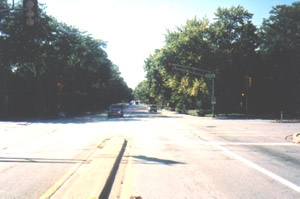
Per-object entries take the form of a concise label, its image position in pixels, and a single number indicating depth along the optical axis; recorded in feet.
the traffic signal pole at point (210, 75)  129.31
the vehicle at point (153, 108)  230.95
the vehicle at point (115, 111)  129.80
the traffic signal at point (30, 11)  33.27
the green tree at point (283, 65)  163.32
